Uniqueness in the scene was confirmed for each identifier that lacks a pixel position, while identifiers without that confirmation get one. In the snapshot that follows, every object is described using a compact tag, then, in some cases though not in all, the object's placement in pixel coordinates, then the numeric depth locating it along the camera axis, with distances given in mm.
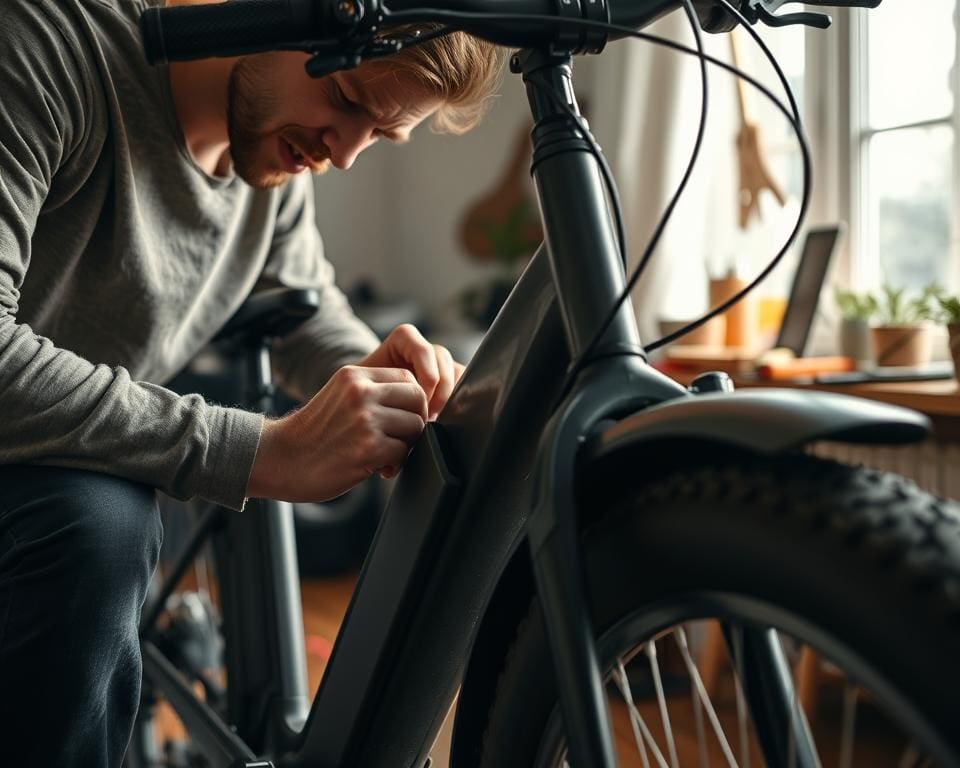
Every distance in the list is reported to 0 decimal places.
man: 777
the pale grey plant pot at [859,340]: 2010
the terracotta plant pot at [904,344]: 1839
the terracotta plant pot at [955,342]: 1587
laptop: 1998
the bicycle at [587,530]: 461
